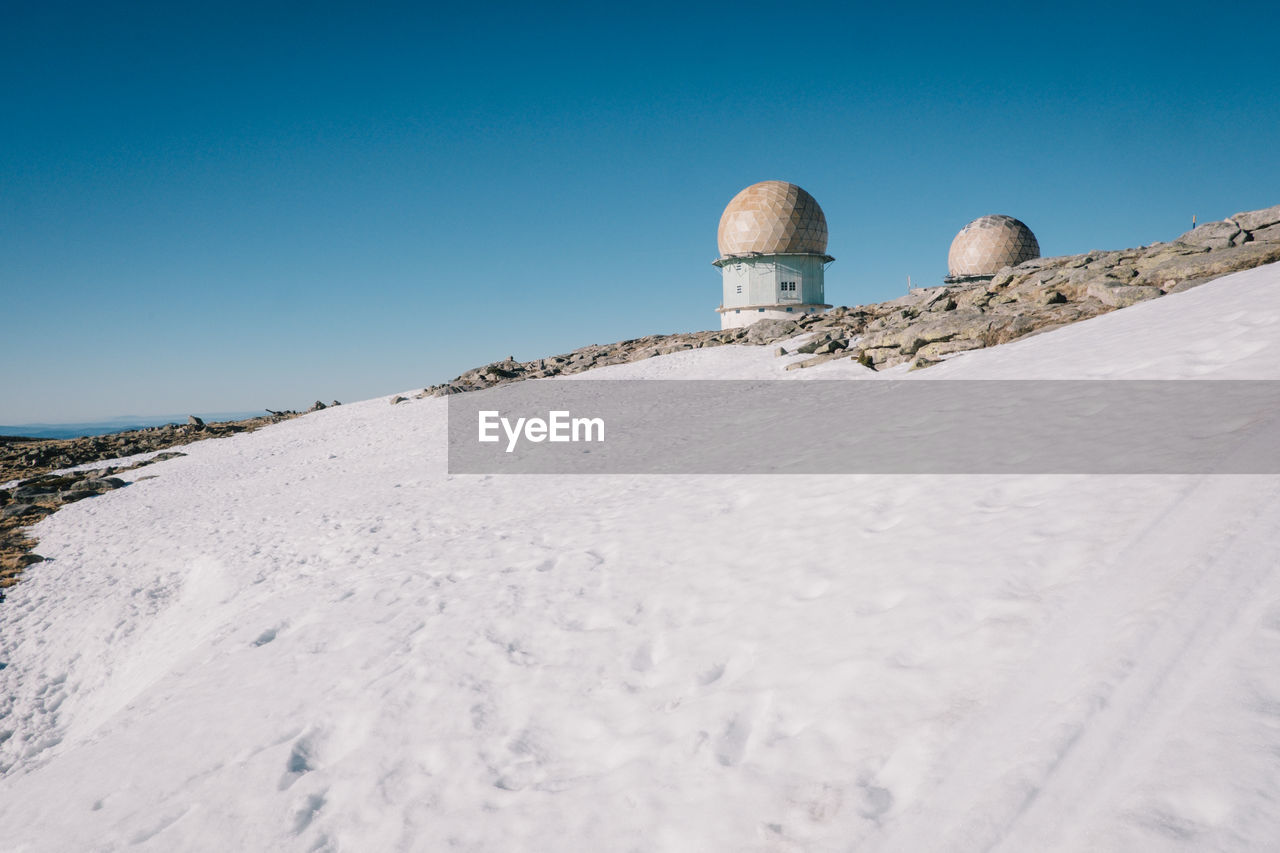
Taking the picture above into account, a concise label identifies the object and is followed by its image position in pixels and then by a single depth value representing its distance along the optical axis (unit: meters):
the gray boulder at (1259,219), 17.67
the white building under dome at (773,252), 39.94
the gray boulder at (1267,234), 16.61
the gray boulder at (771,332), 28.16
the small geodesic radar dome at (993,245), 39.84
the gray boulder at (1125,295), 15.53
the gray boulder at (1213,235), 17.51
